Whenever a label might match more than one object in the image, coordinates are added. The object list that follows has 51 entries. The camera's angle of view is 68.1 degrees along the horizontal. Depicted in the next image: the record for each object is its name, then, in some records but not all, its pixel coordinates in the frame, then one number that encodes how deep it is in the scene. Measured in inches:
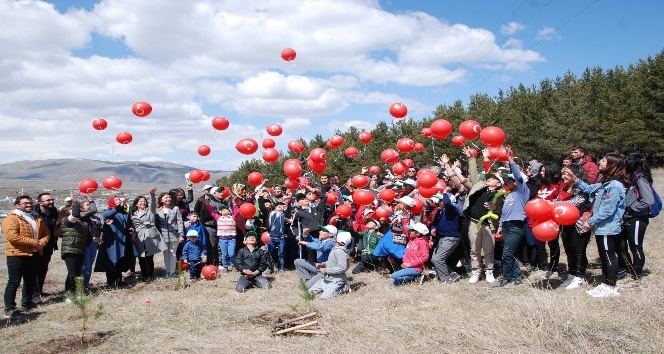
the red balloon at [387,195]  348.2
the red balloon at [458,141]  449.8
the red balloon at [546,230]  228.8
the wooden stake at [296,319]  218.8
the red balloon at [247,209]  358.6
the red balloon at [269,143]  448.1
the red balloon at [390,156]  422.3
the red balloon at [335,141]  462.6
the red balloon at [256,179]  403.9
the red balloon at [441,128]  333.7
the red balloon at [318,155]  392.7
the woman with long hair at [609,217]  220.4
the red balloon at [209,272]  348.9
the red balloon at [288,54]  402.6
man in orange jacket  269.3
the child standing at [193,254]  355.9
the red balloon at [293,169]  366.6
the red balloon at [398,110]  410.6
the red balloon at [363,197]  356.8
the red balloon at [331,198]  382.7
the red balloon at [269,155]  418.0
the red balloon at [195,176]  391.5
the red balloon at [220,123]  404.5
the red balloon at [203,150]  445.1
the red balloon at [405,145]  416.5
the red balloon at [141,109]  371.9
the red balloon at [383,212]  346.9
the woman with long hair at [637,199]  235.3
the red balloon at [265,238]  376.0
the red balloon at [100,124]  383.5
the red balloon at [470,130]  310.7
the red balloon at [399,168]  414.9
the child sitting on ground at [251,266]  318.0
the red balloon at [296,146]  475.2
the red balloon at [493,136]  271.0
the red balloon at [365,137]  483.2
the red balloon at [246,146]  398.0
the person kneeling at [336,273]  292.2
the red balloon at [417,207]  327.4
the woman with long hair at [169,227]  357.1
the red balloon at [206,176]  417.1
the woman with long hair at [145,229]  350.6
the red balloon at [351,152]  485.6
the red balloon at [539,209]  228.1
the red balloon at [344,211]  363.9
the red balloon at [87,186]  315.3
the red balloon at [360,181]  408.8
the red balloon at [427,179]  296.2
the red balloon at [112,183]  334.3
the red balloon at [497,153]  285.9
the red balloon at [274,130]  450.3
